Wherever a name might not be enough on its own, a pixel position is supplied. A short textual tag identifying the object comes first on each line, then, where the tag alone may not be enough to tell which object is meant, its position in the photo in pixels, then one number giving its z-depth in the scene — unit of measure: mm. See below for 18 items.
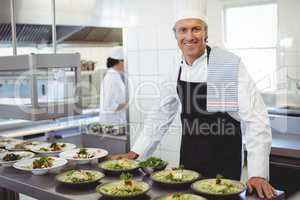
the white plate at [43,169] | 2188
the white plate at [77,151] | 2350
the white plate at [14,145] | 2863
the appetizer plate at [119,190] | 1720
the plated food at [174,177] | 1866
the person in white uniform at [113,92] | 4668
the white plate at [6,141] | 3093
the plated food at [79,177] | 1918
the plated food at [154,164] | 2105
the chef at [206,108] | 2291
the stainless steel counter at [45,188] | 1804
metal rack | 2225
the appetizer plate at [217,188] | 1697
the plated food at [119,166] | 2094
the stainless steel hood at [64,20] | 3859
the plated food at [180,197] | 1671
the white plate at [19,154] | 2449
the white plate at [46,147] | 2642
